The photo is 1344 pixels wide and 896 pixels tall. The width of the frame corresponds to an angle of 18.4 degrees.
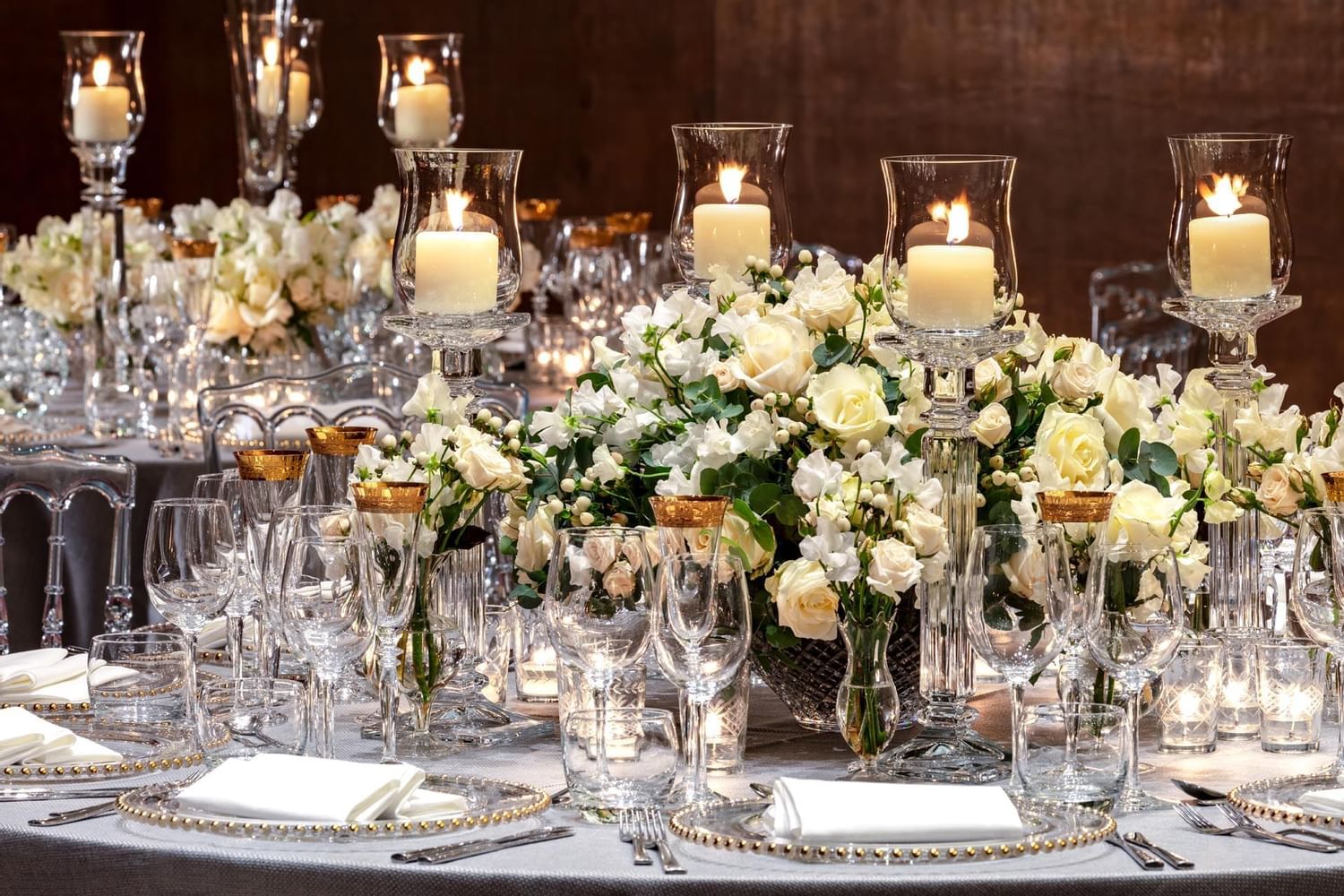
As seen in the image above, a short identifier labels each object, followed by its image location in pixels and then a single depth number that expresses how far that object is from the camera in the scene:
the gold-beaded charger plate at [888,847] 3.15
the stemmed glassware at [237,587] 3.59
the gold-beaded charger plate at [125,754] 3.39
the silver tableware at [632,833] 3.16
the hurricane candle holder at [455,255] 3.79
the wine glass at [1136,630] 3.30
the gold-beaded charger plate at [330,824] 3.21
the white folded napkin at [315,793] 3.23
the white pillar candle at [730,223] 4.02
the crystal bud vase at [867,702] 3.42
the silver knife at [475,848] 3.16
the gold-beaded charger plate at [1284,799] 3.24
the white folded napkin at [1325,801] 3.26
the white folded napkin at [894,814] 3.17
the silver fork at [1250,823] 3.21
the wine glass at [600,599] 3.30
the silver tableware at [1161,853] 3.14
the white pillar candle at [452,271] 3.80
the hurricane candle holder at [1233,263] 3.75
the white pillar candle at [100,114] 6.75
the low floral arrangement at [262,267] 6.66
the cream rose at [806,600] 3.41
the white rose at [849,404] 3.49
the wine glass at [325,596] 3.31
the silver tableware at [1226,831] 3.19
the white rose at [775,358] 3.53
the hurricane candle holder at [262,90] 7.78
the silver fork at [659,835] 3.13
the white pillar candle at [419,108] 7.62
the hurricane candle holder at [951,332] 3.46
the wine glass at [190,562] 3.50
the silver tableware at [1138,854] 3.15
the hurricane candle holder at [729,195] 4.02
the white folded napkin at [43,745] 3.41
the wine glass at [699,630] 3.27
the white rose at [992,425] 3.51
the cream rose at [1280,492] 3.58
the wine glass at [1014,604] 3.27
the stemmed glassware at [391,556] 3.36
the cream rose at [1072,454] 3.46
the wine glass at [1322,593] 3.32
